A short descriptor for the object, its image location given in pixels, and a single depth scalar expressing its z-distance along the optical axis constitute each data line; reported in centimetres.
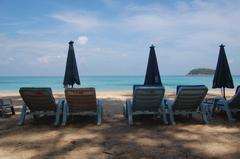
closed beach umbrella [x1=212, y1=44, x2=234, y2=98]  586
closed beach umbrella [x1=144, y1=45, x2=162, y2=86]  578
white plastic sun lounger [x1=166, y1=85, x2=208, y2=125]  439
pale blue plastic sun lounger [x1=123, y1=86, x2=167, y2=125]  432
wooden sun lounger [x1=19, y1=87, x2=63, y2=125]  429
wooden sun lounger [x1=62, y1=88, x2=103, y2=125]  429
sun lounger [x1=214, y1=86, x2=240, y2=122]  473
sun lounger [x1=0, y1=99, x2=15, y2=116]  538
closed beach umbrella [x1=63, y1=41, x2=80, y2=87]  568
